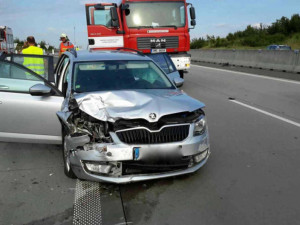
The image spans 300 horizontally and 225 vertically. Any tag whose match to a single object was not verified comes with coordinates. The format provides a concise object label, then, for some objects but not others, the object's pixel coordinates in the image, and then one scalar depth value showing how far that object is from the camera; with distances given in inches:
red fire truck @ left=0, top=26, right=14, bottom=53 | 1141.1
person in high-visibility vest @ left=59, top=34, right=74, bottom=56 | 512.1
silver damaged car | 148.8
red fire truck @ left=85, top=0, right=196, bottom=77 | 505.7
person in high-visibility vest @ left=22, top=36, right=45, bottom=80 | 245.3
